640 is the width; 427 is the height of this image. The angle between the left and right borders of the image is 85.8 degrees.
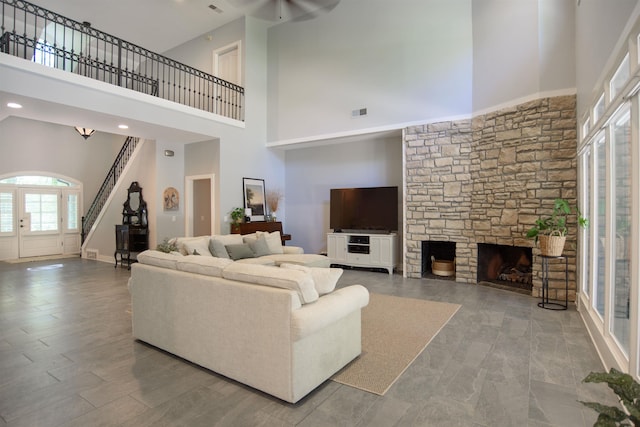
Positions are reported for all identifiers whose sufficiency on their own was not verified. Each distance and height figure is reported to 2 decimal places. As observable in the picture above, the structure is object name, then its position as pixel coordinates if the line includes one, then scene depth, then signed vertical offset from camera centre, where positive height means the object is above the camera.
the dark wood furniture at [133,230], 7.90 -0.40
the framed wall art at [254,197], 7.89 +0.38
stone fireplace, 5.00 +0.57
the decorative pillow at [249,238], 5.99 -0.45
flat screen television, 7.15 +0.08
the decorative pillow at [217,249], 5.31 -0.57
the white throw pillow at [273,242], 6.19 -0.53
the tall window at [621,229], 2.66 -0.12
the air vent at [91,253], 9.29 -1.12
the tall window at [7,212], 8.93 +0.00
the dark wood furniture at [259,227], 7.36 -0.33
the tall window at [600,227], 3.50 -0.14
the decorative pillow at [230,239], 5.66 -0.45
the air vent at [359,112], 7.16 +2.12
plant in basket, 4.46 -0.26
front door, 9.27 -0.28
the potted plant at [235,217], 7.46 -0.10
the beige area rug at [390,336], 2.74 -1.29
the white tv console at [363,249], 7.01 -0.78
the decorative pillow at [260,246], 5.93 -0.59
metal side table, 4.61 -1.03
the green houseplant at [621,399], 1.09 -0.61
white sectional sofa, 2.35 -0.83
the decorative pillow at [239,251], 5.59 -0.64
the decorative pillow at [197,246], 5.04 -0.51
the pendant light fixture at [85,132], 8.38 +1.97
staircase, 8.98 +0.77
